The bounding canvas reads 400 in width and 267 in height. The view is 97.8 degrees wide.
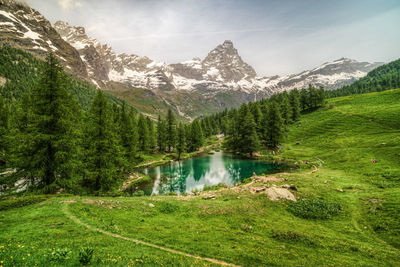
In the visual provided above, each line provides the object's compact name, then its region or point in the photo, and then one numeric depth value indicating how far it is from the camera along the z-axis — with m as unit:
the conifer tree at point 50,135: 19.92
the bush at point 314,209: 18.33
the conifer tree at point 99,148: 27.86
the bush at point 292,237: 13.48
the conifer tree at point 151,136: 81.11
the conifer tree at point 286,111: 86.76
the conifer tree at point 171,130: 82.81
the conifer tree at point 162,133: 83.37
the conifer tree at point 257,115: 79.53
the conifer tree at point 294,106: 90.82
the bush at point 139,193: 32.42
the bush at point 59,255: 8.02
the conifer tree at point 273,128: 68.25
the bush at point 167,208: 19.48
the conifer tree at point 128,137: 46.62
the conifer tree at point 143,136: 70.31
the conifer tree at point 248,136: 68.38
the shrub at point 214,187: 34.39
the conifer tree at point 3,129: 35.99
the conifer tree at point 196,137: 91.06
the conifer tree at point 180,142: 75.53
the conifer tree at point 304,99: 101.31
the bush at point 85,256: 8.18
